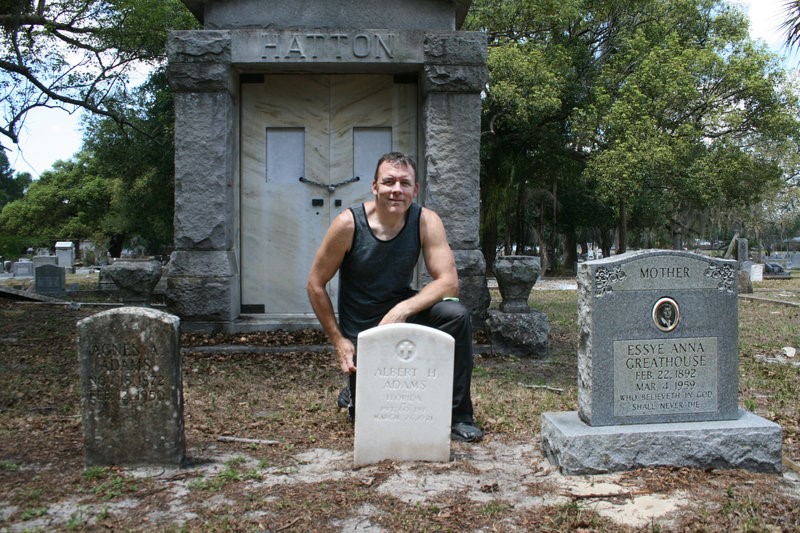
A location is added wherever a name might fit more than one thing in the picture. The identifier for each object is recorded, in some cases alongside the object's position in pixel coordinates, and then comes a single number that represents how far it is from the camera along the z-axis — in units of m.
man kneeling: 4.43
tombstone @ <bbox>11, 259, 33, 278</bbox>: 32.91
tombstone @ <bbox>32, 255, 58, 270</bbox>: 28.58
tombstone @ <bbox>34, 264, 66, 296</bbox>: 19.41
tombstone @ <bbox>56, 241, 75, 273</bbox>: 40.09
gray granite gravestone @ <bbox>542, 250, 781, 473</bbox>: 3.90
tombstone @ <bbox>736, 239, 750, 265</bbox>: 21.41
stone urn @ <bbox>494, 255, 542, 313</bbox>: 7.59
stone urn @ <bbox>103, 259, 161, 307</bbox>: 7.52
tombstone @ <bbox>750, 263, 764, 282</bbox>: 25.69
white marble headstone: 3.92
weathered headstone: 3.82
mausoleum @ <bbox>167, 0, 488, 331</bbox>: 7.81
